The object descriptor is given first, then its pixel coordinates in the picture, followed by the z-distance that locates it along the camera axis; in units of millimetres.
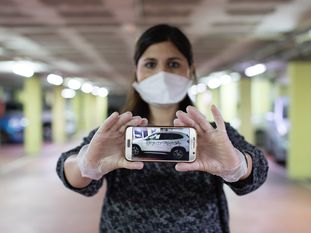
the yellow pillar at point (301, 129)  9375
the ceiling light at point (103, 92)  27903
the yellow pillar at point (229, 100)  17906
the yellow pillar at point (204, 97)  20611
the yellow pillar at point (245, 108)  13922
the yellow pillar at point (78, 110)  25861
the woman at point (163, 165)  1069
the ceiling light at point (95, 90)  24984
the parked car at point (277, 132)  11914
